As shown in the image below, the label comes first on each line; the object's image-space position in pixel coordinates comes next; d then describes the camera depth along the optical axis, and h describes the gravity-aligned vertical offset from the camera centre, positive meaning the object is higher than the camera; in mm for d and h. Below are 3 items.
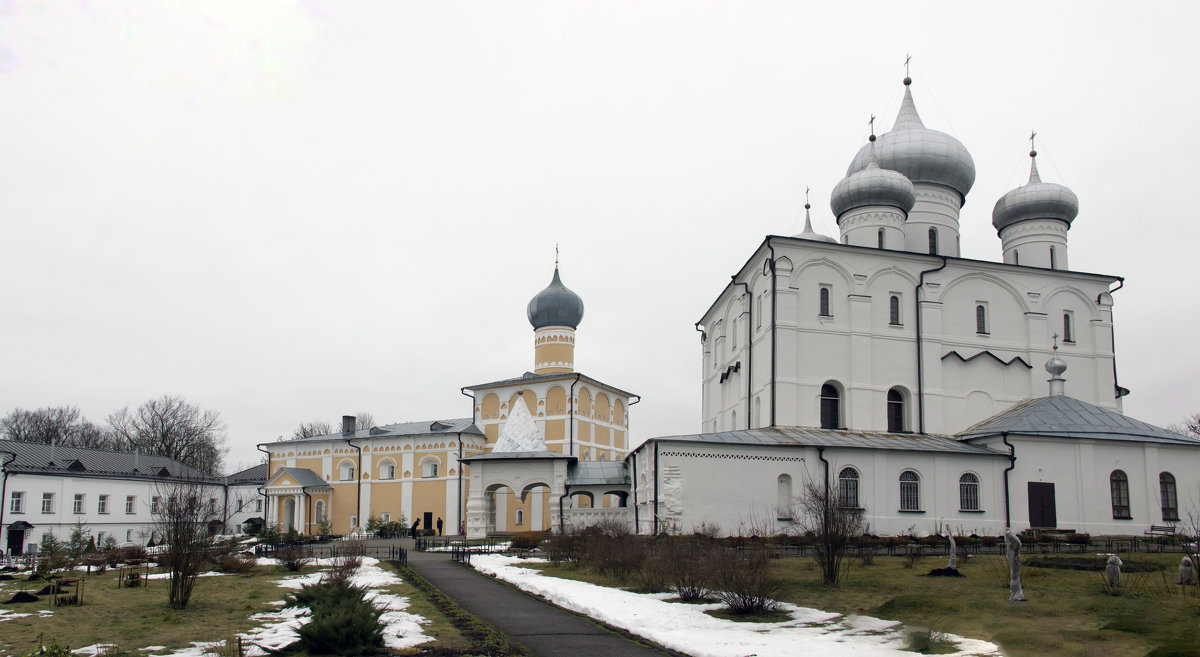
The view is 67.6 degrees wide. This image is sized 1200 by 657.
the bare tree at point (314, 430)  66350 +1400
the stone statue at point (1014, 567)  11234 -1496
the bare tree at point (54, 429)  55062 +1195
